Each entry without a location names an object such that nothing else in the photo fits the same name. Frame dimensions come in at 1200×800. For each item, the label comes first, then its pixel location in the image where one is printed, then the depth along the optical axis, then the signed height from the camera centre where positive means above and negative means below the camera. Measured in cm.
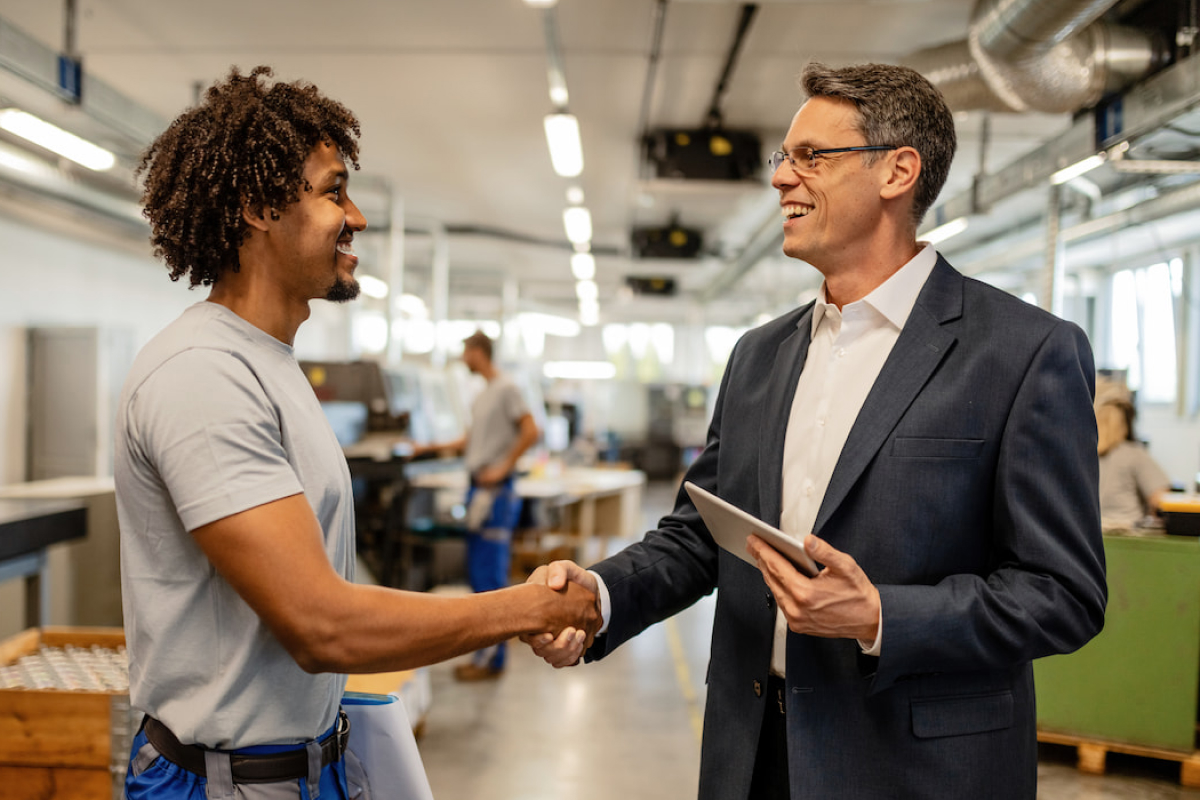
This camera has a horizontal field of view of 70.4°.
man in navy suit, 124 -17
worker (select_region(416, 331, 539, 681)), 553 -59
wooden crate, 238 -102
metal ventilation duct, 389 +173
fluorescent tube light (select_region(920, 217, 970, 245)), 790 +162
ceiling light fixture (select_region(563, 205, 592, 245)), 973 +199
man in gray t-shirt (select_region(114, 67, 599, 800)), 111 -16
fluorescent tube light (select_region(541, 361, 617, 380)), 2197 +52
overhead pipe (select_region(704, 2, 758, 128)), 569 +253
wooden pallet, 394 -167
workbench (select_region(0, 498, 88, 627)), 319 -62
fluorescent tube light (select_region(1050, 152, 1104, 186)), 507 +144
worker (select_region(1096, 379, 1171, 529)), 497 -42
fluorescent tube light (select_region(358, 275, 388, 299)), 1217 +146
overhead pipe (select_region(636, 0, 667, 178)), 569 +253
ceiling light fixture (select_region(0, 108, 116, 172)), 489 +147
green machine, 397 -120
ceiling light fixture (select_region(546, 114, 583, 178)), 589 +181
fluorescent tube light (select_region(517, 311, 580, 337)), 2168 +166
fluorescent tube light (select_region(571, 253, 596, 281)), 1302 +198
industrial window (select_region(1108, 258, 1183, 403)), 1143 +104
